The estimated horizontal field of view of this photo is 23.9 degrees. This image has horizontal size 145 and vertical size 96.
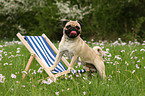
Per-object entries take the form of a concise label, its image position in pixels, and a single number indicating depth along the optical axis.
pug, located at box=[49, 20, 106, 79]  5.53
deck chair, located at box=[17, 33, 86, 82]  6.67
